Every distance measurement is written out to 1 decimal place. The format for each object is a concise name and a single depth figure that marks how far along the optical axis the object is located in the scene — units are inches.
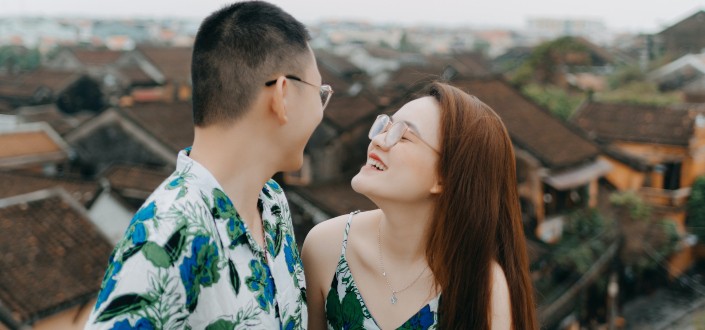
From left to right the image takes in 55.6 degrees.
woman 99.2
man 70.7
